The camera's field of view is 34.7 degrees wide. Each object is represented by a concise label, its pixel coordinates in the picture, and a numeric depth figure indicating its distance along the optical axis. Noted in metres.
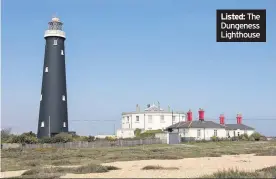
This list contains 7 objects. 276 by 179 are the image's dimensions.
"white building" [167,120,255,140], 63.12
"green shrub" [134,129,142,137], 67.34
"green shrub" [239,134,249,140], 66.06
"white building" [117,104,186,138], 71.88
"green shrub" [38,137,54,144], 45.38
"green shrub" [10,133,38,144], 44.19
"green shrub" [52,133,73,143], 45.56
